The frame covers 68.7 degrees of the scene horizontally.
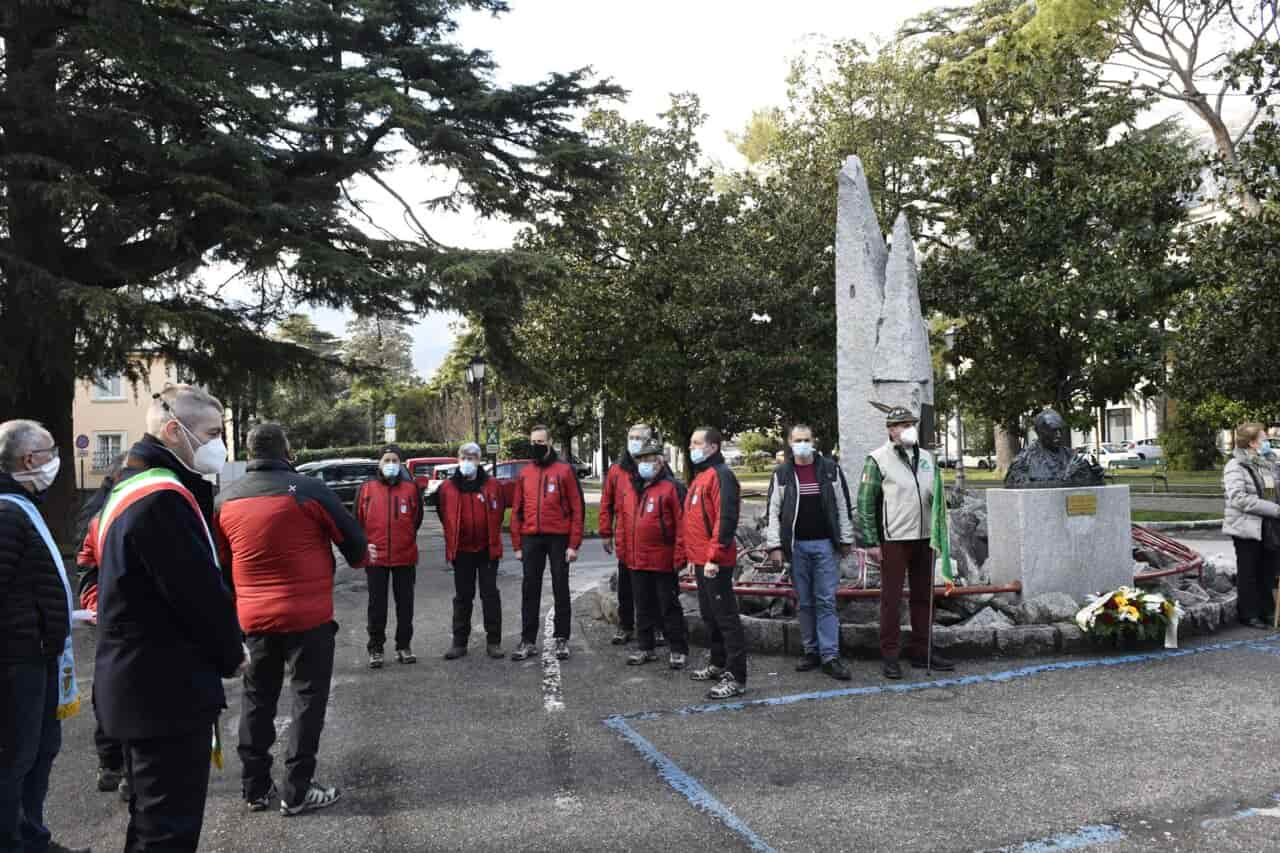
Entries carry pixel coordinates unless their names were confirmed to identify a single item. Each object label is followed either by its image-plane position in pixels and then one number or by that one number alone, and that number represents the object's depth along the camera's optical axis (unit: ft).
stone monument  39.14
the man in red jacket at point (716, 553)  21.29
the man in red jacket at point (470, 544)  26.20
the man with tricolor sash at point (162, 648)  9.74
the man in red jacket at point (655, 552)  24.29
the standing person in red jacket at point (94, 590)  15.40
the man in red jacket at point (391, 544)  25.70
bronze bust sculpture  27.12
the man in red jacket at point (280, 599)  15.10
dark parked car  90.94
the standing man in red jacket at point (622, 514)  25.54
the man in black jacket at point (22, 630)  11.50
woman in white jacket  26.89
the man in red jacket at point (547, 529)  26.32
